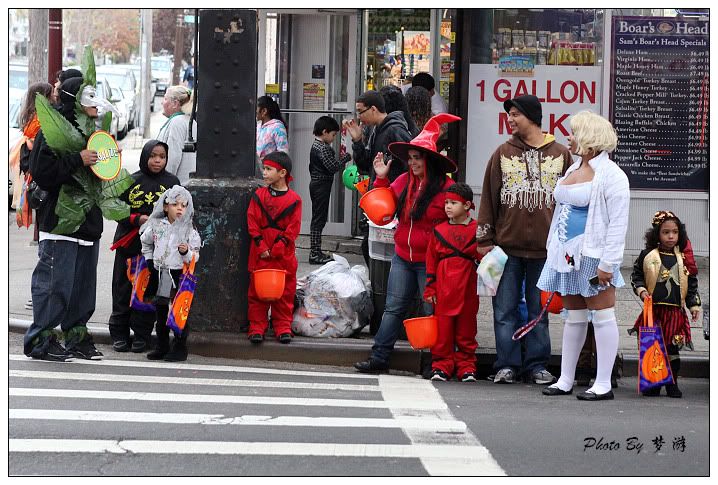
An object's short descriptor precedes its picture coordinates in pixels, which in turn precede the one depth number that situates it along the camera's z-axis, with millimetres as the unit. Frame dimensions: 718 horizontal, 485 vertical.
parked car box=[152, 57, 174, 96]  58756
